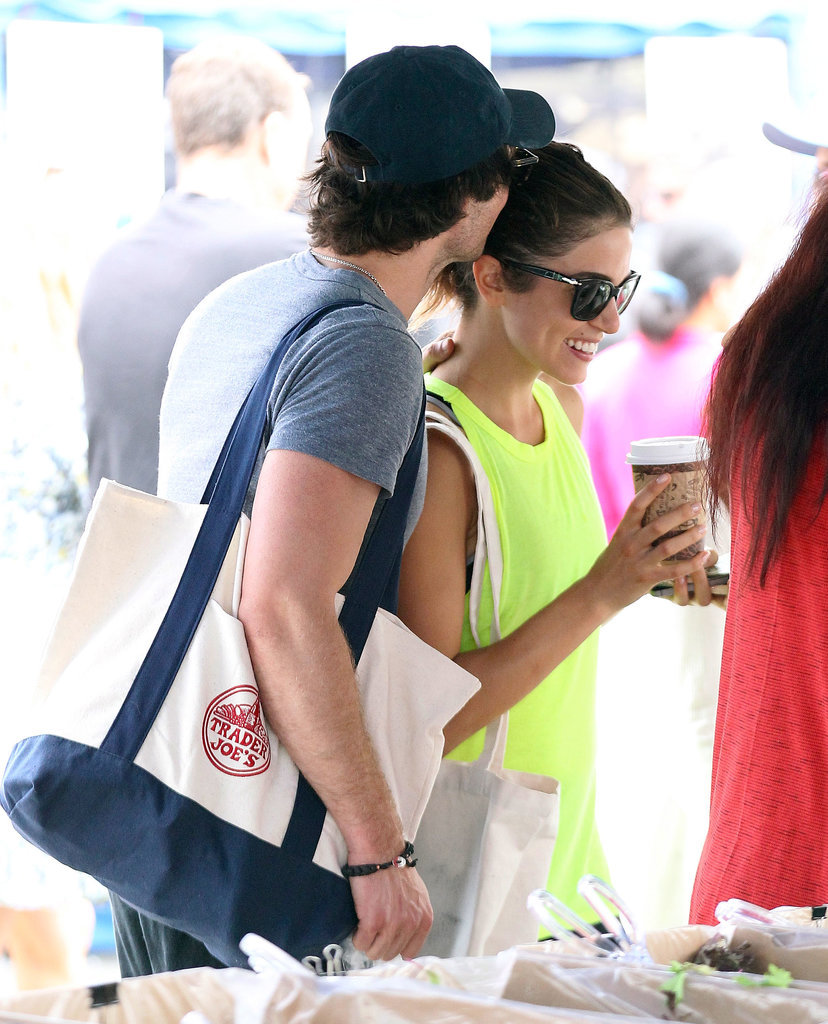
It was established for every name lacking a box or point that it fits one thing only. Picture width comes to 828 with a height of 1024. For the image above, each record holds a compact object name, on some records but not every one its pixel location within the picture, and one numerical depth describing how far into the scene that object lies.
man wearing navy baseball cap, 4.81
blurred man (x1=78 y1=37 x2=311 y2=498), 6.17
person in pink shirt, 7.13
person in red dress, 4.77
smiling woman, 5.05
